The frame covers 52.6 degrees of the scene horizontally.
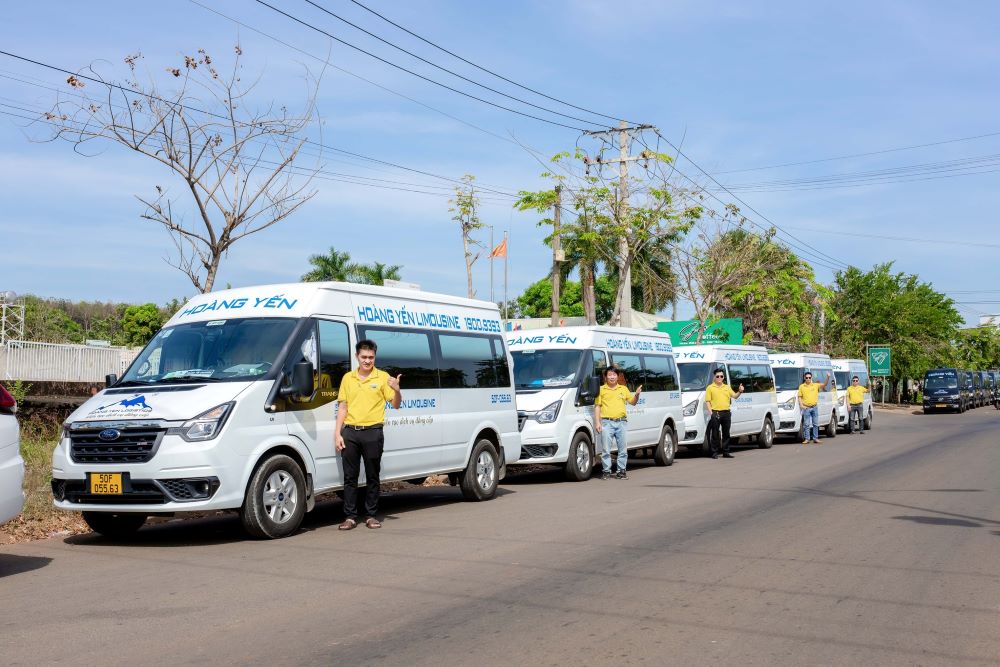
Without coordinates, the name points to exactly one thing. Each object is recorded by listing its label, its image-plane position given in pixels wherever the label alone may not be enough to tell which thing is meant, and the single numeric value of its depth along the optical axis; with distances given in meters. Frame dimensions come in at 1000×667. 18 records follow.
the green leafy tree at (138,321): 67.81
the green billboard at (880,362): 59.72
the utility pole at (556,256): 26.05
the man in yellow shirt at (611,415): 16.11
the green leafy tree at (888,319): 62.47
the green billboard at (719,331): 42.25
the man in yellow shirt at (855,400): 32.78
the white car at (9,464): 7.90
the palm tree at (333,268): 51.55
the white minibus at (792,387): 27.53
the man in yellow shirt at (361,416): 10.30
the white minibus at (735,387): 21.75
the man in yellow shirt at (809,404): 26.69
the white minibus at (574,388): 15.48
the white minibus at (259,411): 9.02
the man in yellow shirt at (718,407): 21.23
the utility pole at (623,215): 28.27
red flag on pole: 35.19
